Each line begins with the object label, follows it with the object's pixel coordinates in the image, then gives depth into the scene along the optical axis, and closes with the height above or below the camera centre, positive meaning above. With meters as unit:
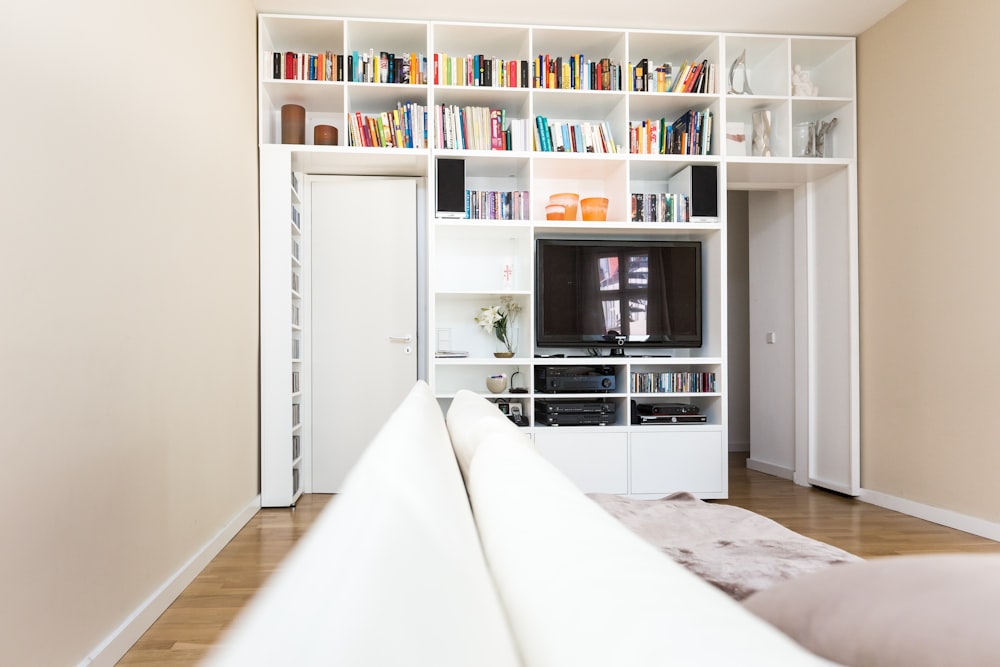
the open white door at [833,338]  4.32 -0.04
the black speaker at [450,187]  4.17 +0.94
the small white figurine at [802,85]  4.41 +1.67
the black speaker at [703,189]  4.32 +0.95
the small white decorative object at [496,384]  4.27 -0.32
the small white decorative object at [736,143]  4.43 +1.29
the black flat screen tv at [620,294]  4.45 +0.27
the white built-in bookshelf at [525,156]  4.11 +1.15
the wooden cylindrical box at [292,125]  4.16 +1.34
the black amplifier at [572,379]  4.23 -0.30
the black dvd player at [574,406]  4.23 -0.47
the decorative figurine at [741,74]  4.41 +1.75
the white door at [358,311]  4.54 +0.17
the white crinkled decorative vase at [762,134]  4.38 +1.34
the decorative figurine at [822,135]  4.48 +1.35
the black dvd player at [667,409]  4.31 -0.50
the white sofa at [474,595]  0.34 -0.16
